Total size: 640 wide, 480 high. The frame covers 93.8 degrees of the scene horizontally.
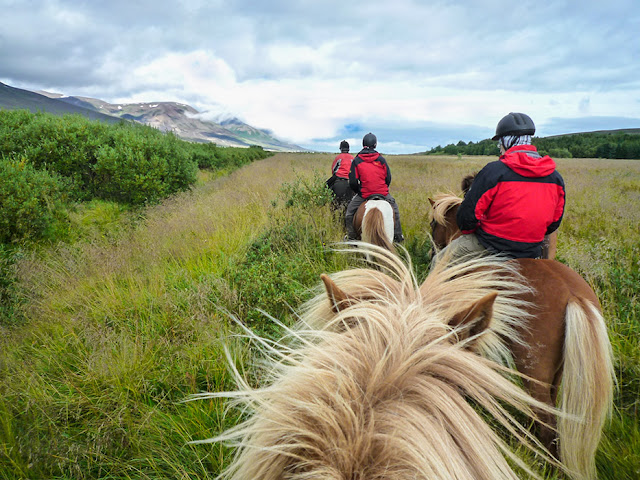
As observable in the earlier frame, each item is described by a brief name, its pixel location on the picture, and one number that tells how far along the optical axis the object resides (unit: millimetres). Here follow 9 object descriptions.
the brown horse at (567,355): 1766
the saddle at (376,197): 5375
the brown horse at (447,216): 4219
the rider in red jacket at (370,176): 5516
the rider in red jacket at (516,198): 2359
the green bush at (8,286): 3955
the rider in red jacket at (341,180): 7814
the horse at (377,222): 4836
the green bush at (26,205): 5863
